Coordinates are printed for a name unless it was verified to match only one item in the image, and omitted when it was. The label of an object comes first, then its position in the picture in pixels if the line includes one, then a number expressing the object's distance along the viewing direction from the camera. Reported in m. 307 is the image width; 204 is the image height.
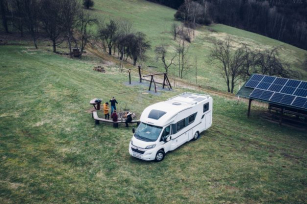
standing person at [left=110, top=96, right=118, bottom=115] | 21.67
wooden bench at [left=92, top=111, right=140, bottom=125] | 20.42
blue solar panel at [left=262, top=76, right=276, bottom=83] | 24.95
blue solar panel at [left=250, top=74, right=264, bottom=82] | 25.81
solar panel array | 21.61
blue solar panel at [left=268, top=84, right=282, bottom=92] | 23.56
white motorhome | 15.86
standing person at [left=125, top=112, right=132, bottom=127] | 20.44
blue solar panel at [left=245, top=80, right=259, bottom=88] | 25.13
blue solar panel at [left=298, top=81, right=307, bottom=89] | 22.85
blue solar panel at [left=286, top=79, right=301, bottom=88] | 23.46
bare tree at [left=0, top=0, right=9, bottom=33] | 53.13
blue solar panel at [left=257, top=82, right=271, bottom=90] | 24.25
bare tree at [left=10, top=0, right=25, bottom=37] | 48.22
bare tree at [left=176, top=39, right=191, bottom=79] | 47.74
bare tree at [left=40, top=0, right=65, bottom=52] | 44.22
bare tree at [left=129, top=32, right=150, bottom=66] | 48.16
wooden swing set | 30.80
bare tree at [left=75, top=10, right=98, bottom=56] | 49.81
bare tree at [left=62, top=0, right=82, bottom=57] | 44.34
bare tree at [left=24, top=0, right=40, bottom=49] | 45.28
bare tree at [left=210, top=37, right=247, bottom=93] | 39.90
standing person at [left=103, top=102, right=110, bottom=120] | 20.83
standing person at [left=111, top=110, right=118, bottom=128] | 20.09
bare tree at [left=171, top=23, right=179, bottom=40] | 70.94
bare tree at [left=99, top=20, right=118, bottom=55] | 52.28
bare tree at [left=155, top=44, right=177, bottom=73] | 52.97
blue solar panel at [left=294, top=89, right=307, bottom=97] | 21.92
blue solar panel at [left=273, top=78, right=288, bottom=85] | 24.28
